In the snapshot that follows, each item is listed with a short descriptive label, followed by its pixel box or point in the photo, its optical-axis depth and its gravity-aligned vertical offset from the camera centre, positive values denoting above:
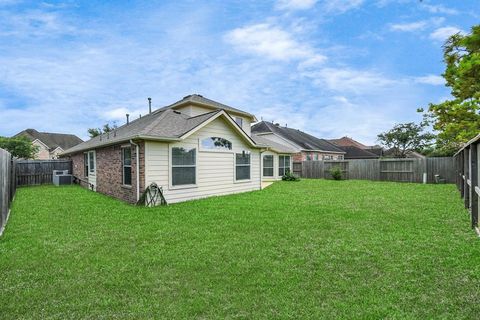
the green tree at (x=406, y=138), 37.81 +2.74
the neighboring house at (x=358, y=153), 38.09 +0.74
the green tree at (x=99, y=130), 39.11 +4.30
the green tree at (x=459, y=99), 15.09 +3.62
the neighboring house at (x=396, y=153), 41.31 +0.73
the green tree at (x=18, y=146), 35.72 +1.96
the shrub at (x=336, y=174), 21.20 -1.17
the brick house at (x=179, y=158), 9.80 +0.06
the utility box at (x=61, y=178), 17.03 -1.07
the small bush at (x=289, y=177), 21.02 -1.36
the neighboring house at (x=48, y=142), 43.64 +3.16
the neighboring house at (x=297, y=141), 28.17 +1.84
